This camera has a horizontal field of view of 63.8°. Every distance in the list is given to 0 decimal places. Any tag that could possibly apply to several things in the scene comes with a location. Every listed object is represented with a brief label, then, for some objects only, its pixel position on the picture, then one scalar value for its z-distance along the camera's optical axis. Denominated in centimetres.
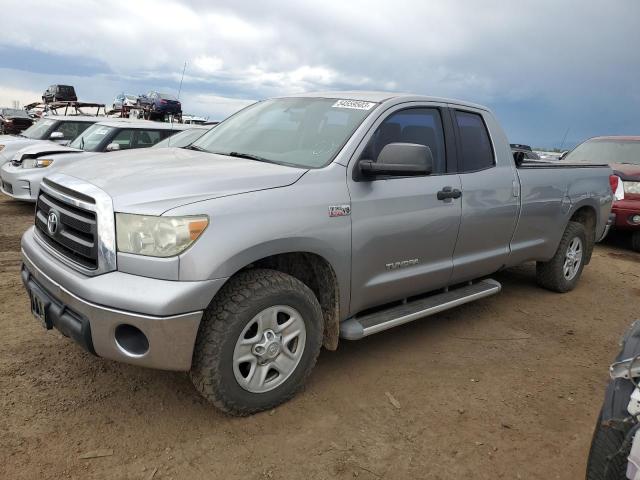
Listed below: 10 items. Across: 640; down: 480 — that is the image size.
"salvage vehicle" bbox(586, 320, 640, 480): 164
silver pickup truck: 238
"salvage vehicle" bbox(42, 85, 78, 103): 2078
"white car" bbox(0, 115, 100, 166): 938
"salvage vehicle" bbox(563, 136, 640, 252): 779
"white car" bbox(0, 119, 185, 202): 788
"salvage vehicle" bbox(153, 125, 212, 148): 730
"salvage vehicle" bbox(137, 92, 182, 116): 1846
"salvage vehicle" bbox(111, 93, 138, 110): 2000
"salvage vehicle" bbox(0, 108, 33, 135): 2352
